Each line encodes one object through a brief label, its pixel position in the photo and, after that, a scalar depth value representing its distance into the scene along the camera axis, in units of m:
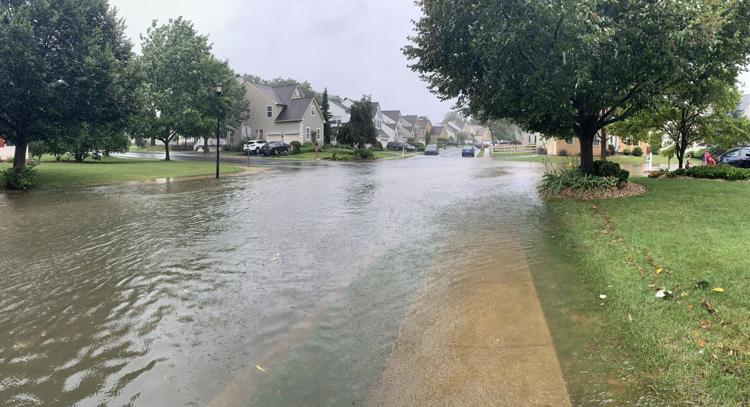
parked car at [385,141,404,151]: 73.19
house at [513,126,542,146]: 86.62
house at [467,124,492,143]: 153.38
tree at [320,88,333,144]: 63.56
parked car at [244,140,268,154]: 51.19
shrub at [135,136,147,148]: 71.24
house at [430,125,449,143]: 119.09
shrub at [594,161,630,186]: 16.17
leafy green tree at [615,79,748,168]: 17.22
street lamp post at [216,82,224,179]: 23.83
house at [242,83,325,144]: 59.47
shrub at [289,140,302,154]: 51.86
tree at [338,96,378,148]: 59.84
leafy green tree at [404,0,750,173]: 12.59
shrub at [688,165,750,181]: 16.20
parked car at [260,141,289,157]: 50.28
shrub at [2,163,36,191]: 18.52
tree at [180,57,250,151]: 45.00
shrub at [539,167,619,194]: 15.31
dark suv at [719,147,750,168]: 23.14
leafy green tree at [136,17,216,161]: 43.34
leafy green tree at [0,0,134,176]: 17.52
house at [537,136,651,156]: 47.28
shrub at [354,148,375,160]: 48.57
